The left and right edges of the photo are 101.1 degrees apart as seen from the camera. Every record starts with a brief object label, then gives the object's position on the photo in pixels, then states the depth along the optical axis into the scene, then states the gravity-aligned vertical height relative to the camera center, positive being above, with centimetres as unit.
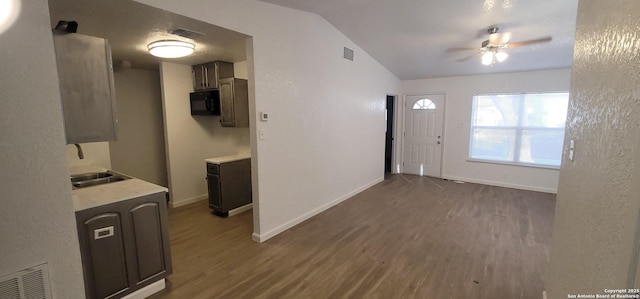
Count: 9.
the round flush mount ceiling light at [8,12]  131 +56
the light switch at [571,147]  149 -15
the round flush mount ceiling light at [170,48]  267 +77
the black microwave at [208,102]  406 +33
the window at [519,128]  493 -13
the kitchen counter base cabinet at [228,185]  375 -91
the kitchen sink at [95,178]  247 -55
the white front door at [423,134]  614 -29
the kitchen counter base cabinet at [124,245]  184 -92
